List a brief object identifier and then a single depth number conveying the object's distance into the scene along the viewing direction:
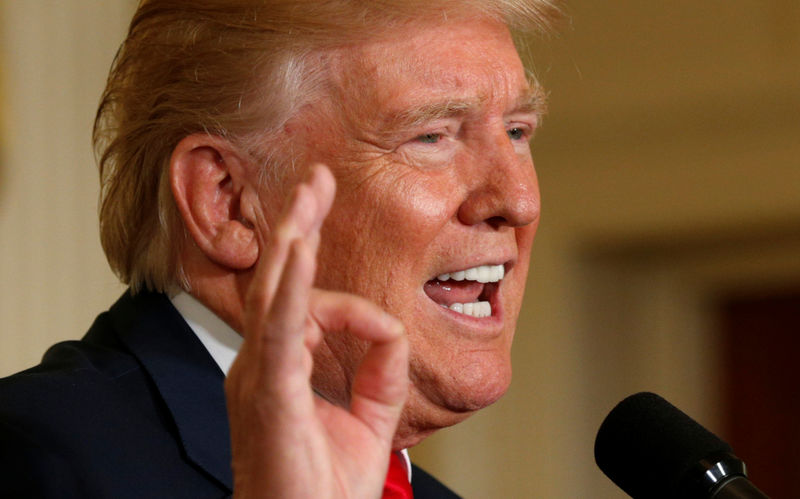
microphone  3.84
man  3.95
